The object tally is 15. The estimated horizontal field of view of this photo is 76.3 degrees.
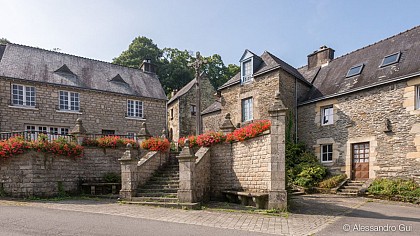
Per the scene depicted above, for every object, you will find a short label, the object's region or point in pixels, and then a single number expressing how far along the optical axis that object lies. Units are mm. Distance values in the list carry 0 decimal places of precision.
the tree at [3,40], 31125
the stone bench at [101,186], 11789
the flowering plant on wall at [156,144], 11930
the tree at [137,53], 36784
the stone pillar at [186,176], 8836
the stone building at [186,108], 25562
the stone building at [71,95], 15930
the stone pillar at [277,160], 8203
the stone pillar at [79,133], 12430
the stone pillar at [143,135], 12805
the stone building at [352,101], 12000
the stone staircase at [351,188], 12315
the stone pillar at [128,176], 9881
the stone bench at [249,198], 8594
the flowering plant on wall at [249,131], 9256
